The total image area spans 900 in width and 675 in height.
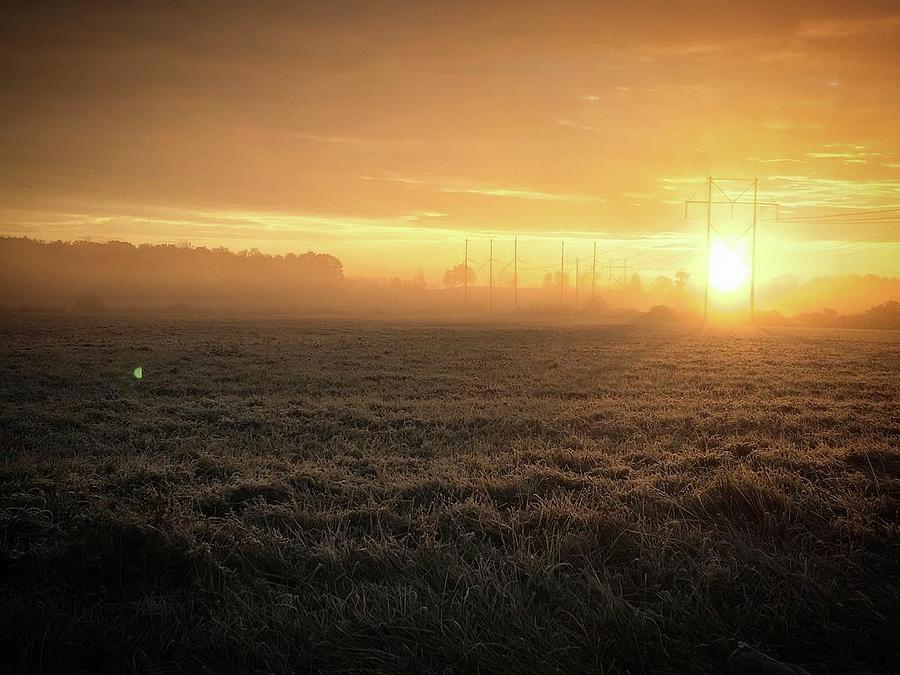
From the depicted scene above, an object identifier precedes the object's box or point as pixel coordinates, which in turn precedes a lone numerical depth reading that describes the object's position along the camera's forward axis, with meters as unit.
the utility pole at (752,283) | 68.41
